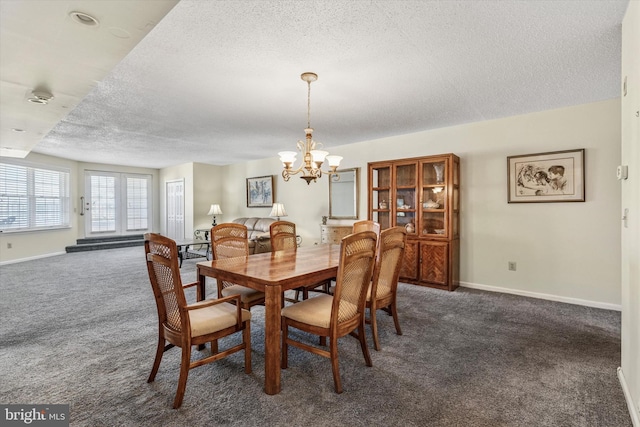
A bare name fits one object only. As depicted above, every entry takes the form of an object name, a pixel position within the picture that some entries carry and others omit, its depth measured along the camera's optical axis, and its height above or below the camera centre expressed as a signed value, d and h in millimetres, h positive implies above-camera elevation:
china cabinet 4238 +2
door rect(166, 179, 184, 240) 8656 +129
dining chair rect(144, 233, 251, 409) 1754 -664
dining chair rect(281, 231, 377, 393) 1940 -672
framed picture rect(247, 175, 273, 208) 7388 +534
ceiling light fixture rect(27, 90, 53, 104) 2824 +1115
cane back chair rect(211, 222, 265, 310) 2871 -303
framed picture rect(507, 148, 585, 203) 3648 +429
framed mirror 5656 +355
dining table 1902 -429
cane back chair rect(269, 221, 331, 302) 3438 -293
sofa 5977 -436
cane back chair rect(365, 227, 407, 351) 2436 -529
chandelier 3010 +536
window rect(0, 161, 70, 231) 6363 +389
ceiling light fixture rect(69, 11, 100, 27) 1691 +1104
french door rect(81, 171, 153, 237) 8359 +295
